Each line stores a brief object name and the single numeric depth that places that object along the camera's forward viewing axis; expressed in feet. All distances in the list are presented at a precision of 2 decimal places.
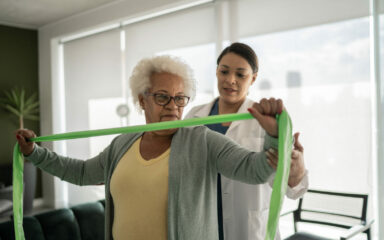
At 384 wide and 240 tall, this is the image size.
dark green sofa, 6.27
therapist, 5.13
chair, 9.43
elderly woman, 3.48
